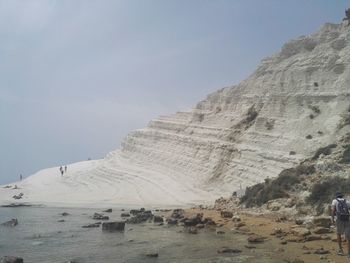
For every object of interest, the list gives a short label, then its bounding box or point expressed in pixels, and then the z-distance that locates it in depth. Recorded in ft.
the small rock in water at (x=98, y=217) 95.46
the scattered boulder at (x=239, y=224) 71.53
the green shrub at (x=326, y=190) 74.79
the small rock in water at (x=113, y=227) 76.58
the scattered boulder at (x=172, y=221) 81.28
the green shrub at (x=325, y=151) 102.60
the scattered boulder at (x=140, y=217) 87.51
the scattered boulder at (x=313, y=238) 54.85
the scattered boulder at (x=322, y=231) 58.08
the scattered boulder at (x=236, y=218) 78.47
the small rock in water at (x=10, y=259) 48.58
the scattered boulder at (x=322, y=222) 62.49
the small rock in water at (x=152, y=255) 52.48
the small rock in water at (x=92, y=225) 82.93
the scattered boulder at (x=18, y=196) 148.49
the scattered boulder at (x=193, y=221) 76.38
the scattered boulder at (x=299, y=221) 67.59
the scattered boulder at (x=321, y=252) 47.16
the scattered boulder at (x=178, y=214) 88.07
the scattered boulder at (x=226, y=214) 84.58
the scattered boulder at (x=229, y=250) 52.01
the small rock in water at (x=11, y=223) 86.90
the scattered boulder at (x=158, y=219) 85.97
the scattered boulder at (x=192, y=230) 68.60
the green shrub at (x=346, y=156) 90.76
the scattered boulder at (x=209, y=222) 74.96
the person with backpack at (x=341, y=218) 46.52
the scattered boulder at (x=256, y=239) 57.11
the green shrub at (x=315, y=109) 126.00
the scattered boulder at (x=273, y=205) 85.51
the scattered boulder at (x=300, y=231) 57.41
